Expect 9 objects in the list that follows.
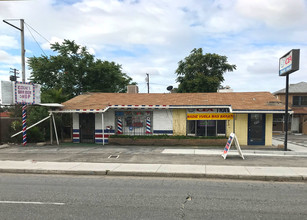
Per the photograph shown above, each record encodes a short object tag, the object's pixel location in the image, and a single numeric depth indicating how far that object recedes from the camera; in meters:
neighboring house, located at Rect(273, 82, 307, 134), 27.39
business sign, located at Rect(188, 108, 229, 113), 15.48
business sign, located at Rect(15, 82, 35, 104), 14.38
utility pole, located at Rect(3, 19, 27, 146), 19.65
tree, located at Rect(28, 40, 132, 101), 26.84
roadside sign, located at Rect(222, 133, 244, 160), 10.73
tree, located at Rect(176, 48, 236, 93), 31.15
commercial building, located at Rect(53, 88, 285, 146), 15.07
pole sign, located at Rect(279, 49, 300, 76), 11.70
